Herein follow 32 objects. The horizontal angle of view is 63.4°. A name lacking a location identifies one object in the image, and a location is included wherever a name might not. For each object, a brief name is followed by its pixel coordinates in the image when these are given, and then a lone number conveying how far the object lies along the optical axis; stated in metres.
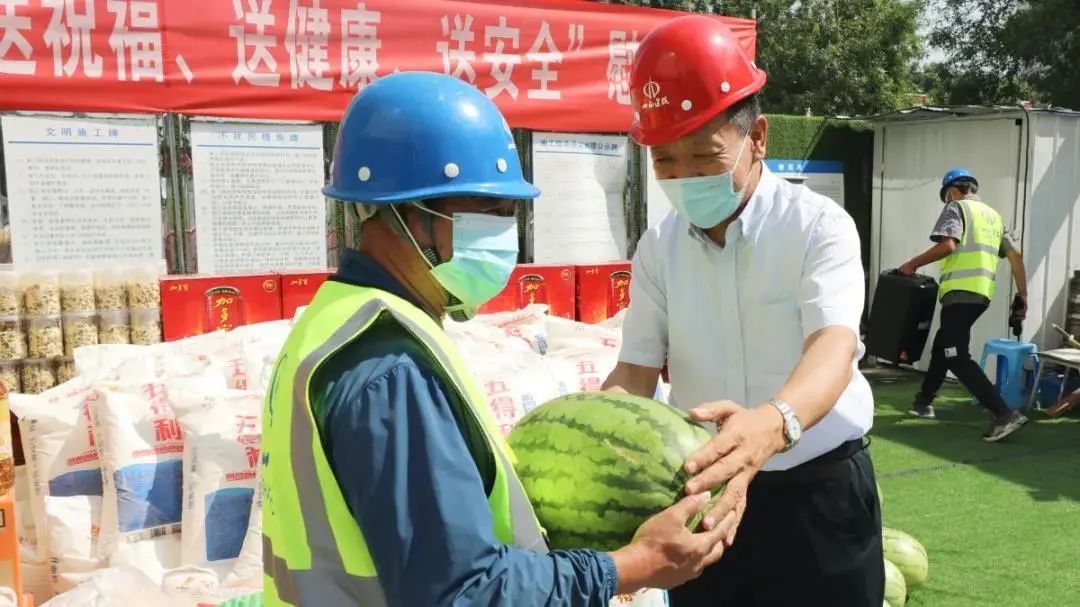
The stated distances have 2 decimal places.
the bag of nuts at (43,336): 4.27
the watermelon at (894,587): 3.59
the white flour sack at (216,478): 3.07
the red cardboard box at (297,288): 4.98
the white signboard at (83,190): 4.52
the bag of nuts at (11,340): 4.21
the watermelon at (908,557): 3.86
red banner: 4.48
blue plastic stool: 7.33
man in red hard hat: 1.85
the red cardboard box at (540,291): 5.47
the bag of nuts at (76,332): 4.35
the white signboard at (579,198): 5.96
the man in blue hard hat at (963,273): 6.79
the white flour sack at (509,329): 4.36
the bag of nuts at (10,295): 4.21
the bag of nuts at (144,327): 4.53
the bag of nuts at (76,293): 4.35
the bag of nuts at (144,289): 4.51
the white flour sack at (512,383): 3.43
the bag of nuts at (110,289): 4.44
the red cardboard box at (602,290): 5.80
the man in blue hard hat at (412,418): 1.10
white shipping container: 7.91
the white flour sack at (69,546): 3.12
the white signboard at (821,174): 9.22
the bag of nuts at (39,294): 4.26
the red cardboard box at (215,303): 4.65
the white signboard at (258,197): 5.01
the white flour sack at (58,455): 3.28
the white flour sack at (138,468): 3.10
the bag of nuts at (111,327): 4.45
